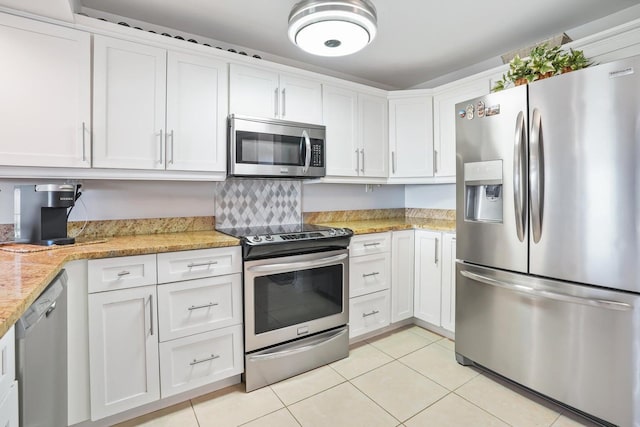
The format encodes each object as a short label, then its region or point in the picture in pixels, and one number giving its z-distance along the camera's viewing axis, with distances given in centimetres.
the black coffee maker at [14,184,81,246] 169
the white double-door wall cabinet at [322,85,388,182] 272
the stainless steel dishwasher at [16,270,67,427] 92
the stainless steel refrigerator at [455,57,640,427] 151
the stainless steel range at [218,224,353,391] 199
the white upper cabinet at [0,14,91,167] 164
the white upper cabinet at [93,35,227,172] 185
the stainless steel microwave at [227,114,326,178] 220
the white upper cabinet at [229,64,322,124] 227
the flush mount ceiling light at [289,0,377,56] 153
